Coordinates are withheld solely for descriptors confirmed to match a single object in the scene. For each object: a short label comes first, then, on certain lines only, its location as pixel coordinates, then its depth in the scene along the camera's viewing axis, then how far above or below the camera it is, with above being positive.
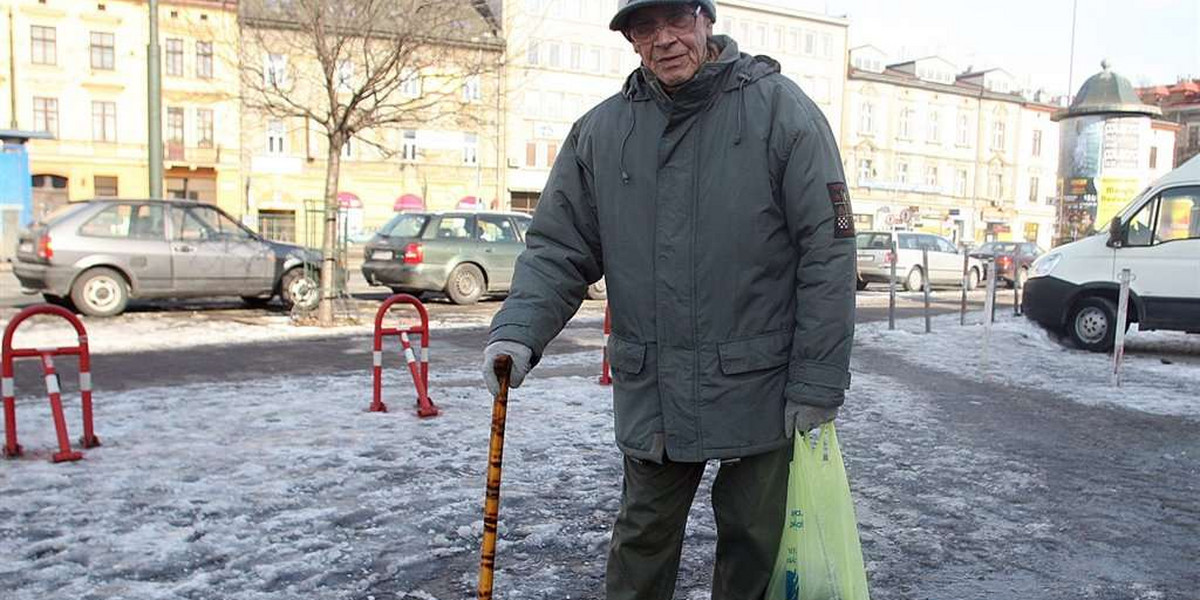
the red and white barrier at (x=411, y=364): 6.68 -1.04
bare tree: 11.50 +2.29
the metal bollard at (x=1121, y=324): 8.42 -0.74
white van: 10.71 -0.30
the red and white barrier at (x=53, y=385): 5.27 -1.01
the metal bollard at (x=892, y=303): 12.78 -0.92
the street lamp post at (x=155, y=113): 14.48 +1.66
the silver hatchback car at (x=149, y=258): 12.22 -0.56
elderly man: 2.57 -0.16
